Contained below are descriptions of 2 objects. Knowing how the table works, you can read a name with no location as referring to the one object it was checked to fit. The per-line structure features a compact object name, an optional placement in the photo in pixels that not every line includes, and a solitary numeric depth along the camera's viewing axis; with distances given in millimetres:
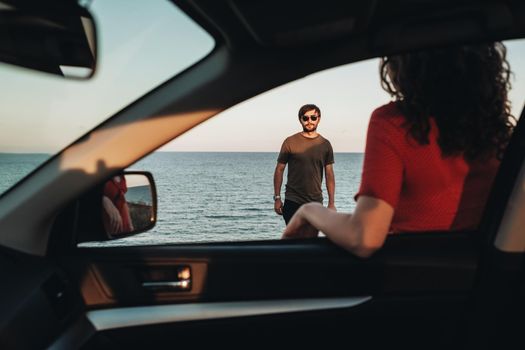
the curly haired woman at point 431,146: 1723
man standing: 6605
